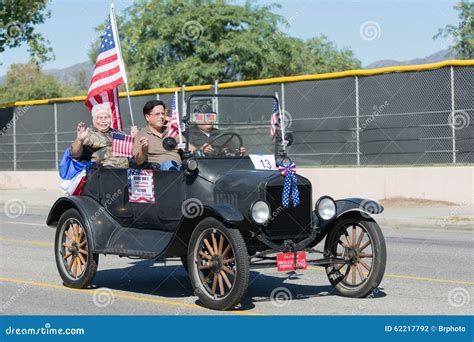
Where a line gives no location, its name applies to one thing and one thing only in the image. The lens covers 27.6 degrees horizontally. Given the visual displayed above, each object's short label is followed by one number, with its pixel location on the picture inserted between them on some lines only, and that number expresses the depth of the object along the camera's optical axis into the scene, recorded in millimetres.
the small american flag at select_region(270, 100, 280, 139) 10191
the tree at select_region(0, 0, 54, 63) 35562
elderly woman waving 10562
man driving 9484
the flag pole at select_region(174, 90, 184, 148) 9359
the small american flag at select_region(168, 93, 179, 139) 9438
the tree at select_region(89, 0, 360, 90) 39906
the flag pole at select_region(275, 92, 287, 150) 10060
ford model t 8586
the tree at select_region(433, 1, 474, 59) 44562
